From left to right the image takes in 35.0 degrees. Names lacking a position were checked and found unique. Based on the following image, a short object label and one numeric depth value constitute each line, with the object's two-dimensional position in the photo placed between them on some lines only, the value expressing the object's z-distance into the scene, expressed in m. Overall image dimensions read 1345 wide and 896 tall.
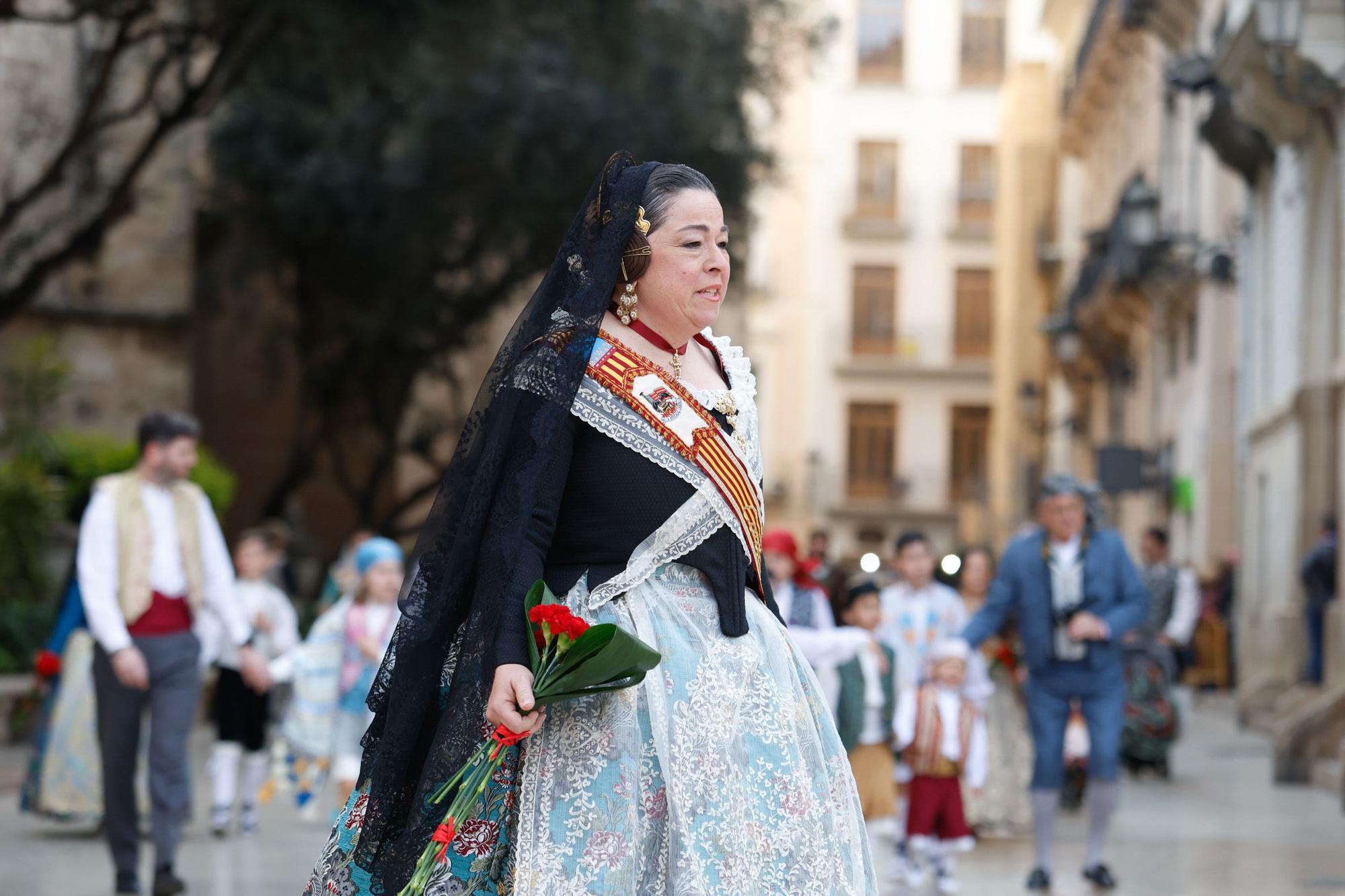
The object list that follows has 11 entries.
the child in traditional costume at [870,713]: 10.08
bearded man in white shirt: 8.72
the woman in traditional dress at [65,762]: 11.30
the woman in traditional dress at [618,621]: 4.08
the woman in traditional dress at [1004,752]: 12.27
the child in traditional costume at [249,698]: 11.61
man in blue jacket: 9.82
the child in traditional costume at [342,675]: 10.63
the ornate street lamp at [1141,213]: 25.97
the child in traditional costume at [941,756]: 9.88
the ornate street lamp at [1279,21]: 15.10
